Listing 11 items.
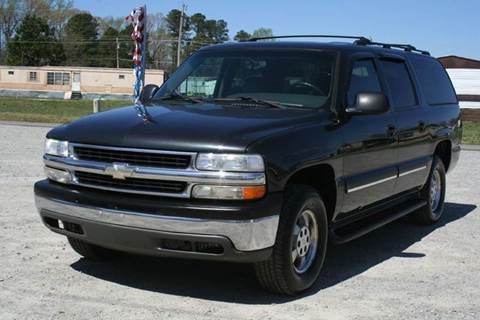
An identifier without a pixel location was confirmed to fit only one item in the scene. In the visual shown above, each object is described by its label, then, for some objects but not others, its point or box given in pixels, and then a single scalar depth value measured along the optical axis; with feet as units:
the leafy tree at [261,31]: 346.99
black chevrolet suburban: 13.75
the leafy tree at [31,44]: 274.77
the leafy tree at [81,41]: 325.62
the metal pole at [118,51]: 316.19
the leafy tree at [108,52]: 328.08
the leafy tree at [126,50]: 329.36
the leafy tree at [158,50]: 331.98
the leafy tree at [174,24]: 351.67
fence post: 69.82
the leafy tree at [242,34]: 352.94
